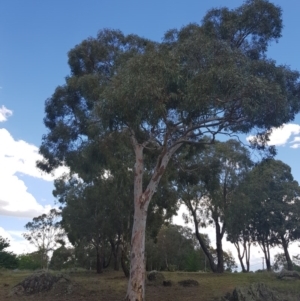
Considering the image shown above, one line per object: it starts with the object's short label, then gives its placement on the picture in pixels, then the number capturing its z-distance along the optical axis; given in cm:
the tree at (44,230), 3858
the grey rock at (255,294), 1189
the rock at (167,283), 1555
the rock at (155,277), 1615
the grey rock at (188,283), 1557
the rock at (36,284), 1407
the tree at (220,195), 2199
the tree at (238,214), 2251
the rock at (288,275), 1843
